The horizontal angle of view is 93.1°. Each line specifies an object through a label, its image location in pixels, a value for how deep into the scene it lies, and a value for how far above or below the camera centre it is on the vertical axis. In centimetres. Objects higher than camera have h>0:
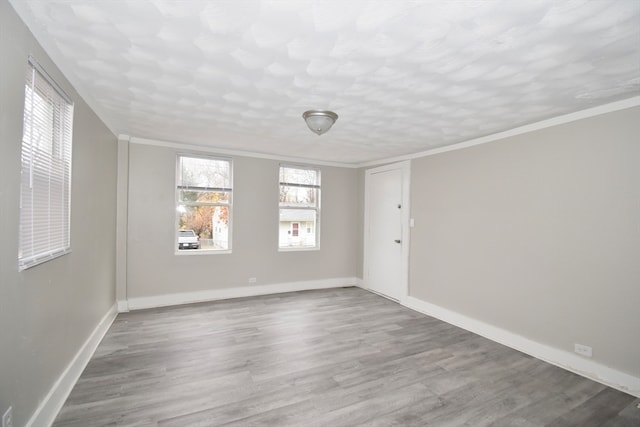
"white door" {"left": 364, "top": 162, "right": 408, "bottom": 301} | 490 -28
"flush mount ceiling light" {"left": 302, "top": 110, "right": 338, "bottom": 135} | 285 +90
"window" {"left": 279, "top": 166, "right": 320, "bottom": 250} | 539 +11
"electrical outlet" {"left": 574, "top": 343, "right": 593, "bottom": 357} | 273 -120
